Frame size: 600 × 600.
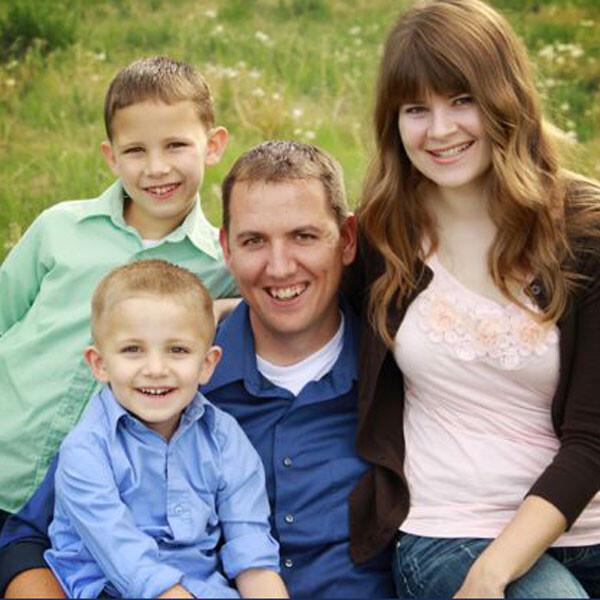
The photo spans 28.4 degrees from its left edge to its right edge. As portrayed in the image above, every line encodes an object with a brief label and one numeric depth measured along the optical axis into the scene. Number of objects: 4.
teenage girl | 2.84
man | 3.01
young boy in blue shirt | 2.77
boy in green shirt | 3.38
